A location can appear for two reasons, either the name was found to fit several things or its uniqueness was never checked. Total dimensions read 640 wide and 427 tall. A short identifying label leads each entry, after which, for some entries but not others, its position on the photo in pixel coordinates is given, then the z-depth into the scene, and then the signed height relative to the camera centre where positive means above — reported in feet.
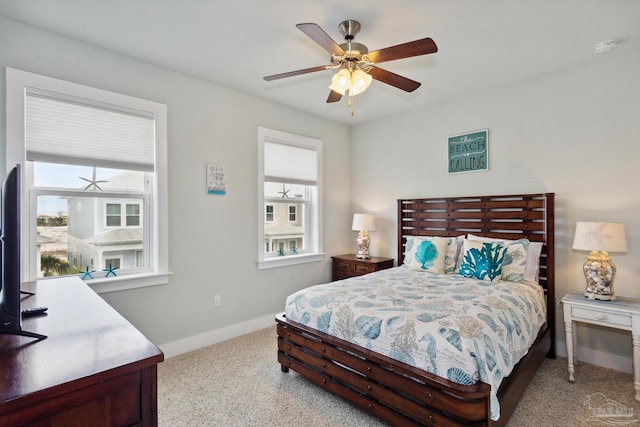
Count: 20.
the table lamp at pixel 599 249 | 8.06 -0.96
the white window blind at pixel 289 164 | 12.60 +2.09
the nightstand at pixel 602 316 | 7.49 -2.63
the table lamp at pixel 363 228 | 14.08 -0.66
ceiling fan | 6.16 +3.28
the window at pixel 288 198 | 12.26 +0.65
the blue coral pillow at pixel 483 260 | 9.37 -1.46
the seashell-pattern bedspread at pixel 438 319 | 5.55 -2.24
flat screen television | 3.24 -0.44
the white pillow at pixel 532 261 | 9.61 -1.50
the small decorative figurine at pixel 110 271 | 8.89 -1.58
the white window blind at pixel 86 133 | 7.66 +2.17
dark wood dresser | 2.54 -1.38
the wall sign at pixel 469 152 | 11.50 +2.27
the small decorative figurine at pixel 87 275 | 8.46 -1.60
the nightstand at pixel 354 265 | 13.24 -2.25
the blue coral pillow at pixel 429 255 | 10.71 -1.44
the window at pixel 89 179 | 7.53 +0.97
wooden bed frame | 5.48 -3.18
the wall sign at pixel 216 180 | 10.57 +1.14
